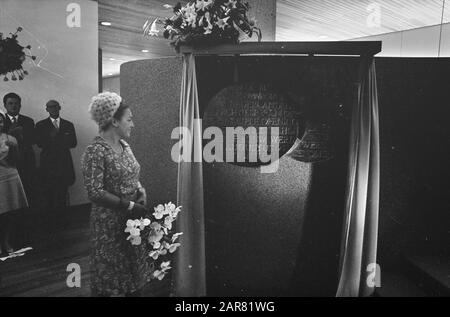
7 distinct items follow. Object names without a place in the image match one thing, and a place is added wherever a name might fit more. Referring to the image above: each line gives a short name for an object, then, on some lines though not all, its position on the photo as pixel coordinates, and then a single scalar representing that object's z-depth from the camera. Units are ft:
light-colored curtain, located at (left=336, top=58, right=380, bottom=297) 9.23
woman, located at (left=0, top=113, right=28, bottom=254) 12.34
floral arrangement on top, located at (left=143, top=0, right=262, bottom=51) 9.27
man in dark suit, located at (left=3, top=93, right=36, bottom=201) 14.87
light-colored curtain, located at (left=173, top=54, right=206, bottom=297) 9.46
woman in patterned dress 6.79
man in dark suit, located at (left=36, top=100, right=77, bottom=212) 15.97
